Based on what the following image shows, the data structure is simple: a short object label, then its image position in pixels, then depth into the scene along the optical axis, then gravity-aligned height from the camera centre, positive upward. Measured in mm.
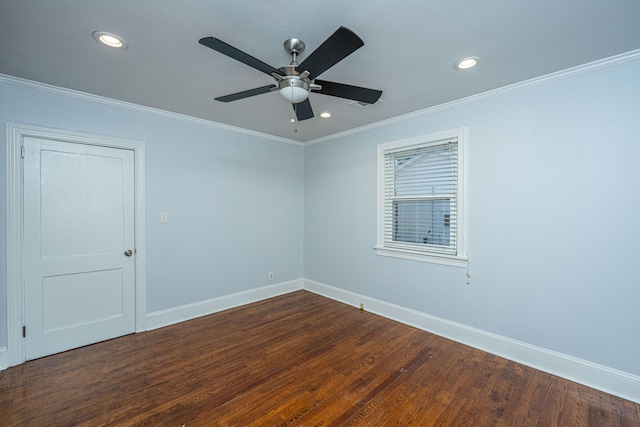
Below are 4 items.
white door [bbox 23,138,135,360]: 2623 -363
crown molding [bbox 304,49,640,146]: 2111 +1189
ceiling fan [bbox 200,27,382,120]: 1421 +869
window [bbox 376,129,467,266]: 3010 +161
